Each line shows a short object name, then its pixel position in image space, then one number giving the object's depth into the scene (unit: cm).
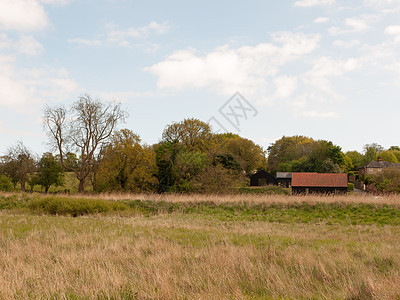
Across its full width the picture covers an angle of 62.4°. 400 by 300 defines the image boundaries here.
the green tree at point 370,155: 9392
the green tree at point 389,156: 9898
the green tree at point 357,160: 9628
